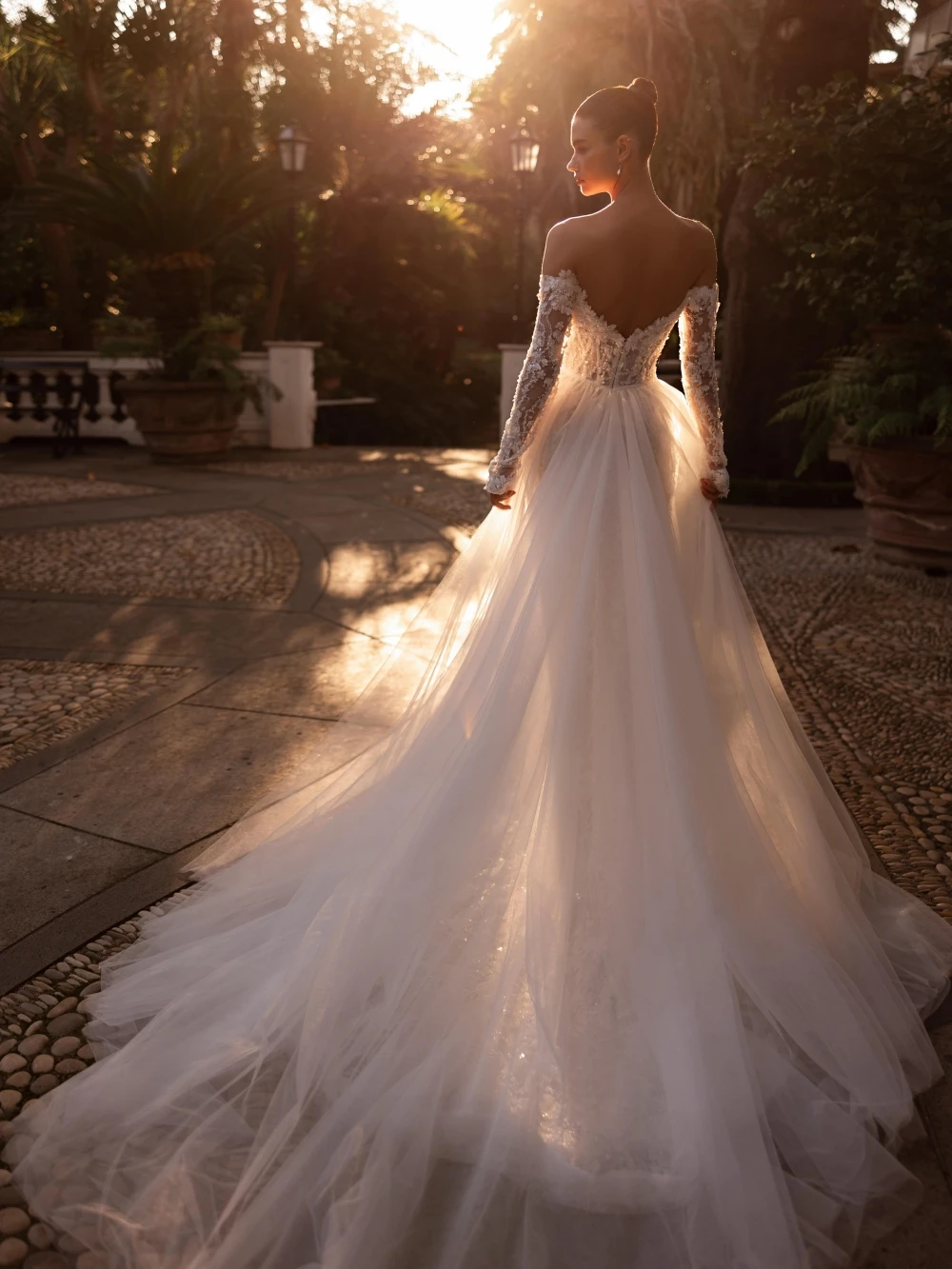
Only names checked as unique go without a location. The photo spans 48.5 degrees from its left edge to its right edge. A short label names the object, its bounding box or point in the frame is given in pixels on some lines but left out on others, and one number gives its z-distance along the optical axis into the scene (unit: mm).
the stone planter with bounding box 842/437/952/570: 7297
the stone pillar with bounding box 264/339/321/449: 15578
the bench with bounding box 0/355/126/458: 15031
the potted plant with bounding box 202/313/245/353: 13180
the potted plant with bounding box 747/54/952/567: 7242
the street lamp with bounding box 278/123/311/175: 15367
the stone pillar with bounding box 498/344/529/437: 15141
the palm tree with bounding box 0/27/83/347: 19344
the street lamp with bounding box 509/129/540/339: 16188
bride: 1912
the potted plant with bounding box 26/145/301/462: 13227
